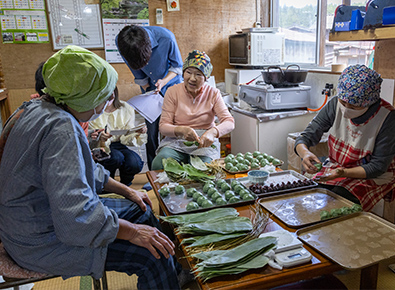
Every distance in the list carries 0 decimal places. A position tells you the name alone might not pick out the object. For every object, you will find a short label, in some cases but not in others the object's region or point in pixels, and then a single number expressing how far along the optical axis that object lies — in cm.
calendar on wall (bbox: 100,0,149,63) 385
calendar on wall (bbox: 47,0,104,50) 374
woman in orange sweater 236
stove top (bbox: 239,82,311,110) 316
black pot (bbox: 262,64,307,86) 310
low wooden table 106
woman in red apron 173
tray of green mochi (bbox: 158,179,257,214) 157
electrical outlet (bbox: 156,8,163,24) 403
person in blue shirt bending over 256
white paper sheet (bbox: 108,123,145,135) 274
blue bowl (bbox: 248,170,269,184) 182
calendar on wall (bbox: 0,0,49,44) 362
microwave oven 373
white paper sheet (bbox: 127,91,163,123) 263
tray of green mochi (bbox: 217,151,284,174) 206
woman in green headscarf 108
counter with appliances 325
